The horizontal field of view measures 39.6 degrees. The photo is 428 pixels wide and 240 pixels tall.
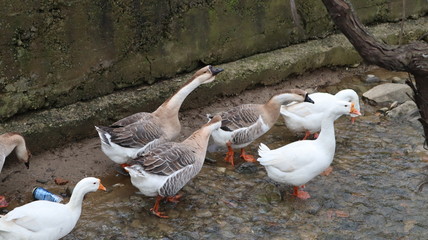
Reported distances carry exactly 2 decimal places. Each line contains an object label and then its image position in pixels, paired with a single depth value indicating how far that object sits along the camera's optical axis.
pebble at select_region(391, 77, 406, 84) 9.02
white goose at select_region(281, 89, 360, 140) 7.09
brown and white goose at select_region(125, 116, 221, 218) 5.62
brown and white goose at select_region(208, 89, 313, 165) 6.71
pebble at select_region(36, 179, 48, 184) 6.27
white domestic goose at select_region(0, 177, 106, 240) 4.81
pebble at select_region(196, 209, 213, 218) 5.73
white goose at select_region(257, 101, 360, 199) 5.90
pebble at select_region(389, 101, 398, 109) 8.12
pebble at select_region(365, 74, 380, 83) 9.06
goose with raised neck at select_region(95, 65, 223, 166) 6.19
